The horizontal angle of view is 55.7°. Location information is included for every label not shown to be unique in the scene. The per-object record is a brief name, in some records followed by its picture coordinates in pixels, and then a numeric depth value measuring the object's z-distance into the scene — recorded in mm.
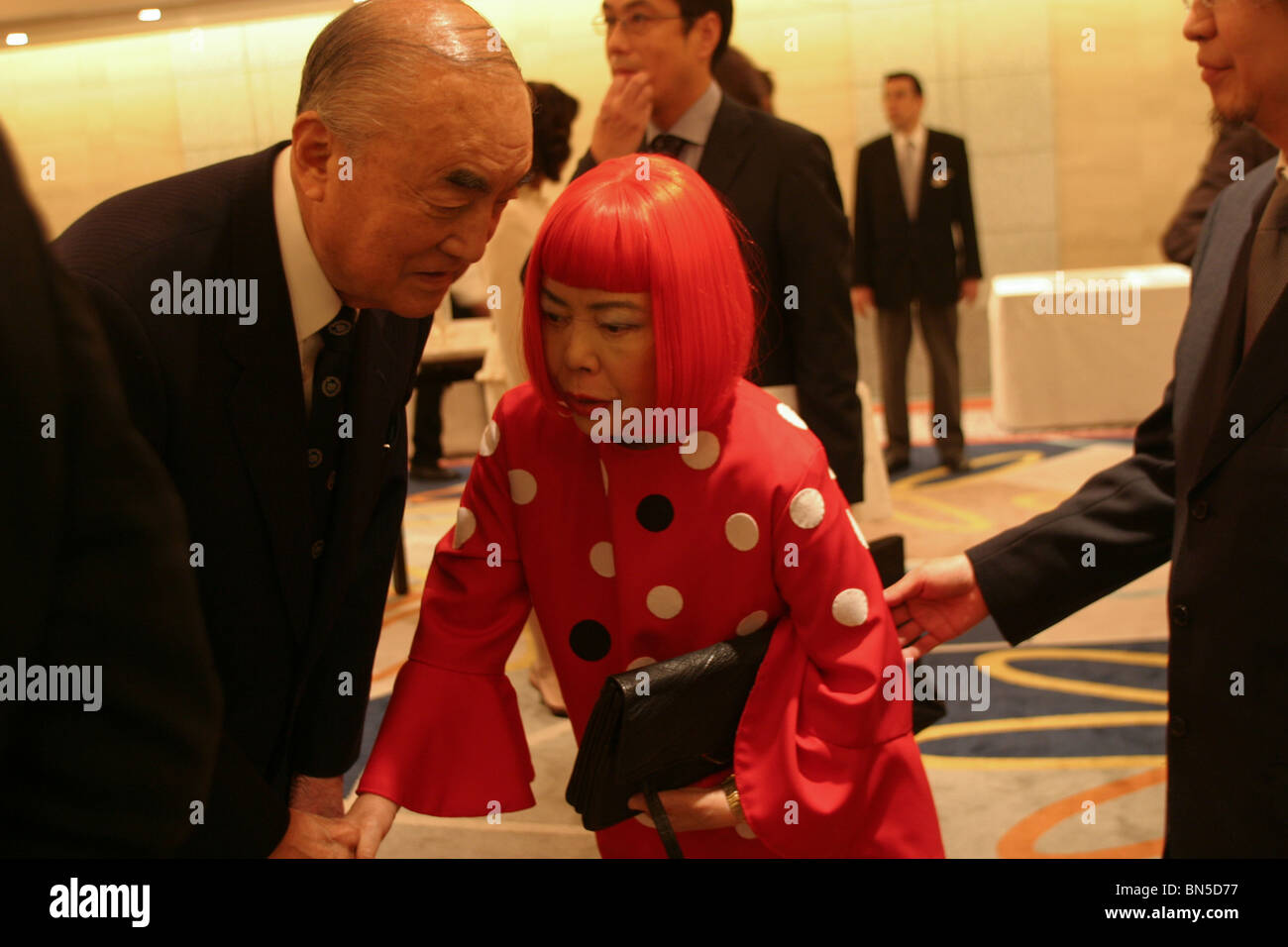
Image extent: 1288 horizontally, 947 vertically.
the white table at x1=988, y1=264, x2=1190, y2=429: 7289
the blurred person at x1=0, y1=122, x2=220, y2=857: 665
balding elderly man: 1285
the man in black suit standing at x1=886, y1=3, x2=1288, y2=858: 1479
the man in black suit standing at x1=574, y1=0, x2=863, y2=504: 2473
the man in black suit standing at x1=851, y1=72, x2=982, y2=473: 7082
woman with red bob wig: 1381
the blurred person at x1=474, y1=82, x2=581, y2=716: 3826
